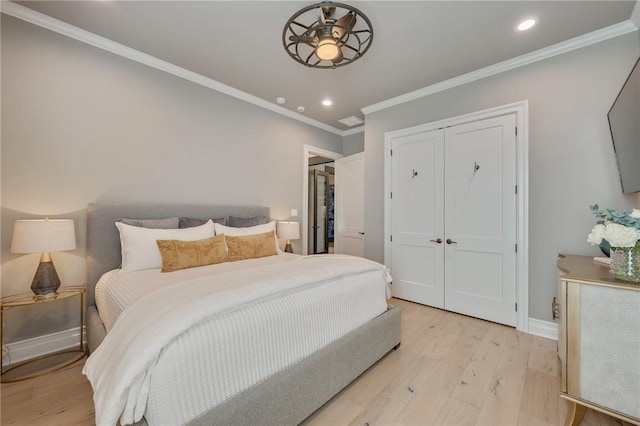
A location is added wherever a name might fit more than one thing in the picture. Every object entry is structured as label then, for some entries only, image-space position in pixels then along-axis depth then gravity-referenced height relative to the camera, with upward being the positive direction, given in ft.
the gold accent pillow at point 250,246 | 8.55 -1.09
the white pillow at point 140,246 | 7.13 -0.90
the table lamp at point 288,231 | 11.71 -0.76
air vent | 13.96 +5.08
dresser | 4.32 -2.24
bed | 3.48 -2.50
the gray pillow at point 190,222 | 8.88 -0.28
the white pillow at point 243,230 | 9.09 -0.58
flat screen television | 5.64 +1.99
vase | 4.53 -0.86
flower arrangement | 4.42 -0.26
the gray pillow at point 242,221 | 10.36 -0.29
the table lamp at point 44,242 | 6.02 -0.68
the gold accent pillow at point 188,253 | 7.11 -1.11
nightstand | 6.09 -3.80
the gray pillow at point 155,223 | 7.86 -0.28
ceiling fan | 6.09 +4.44
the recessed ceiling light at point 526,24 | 6.93 +5.10
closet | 9.02 -0.09
